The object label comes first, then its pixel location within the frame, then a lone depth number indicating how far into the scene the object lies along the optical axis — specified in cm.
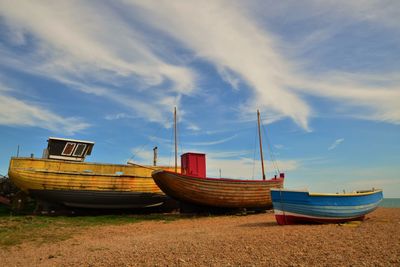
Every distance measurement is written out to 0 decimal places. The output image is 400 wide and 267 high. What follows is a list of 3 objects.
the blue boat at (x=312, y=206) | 1358
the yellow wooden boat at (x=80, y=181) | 2055
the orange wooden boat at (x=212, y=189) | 1997
